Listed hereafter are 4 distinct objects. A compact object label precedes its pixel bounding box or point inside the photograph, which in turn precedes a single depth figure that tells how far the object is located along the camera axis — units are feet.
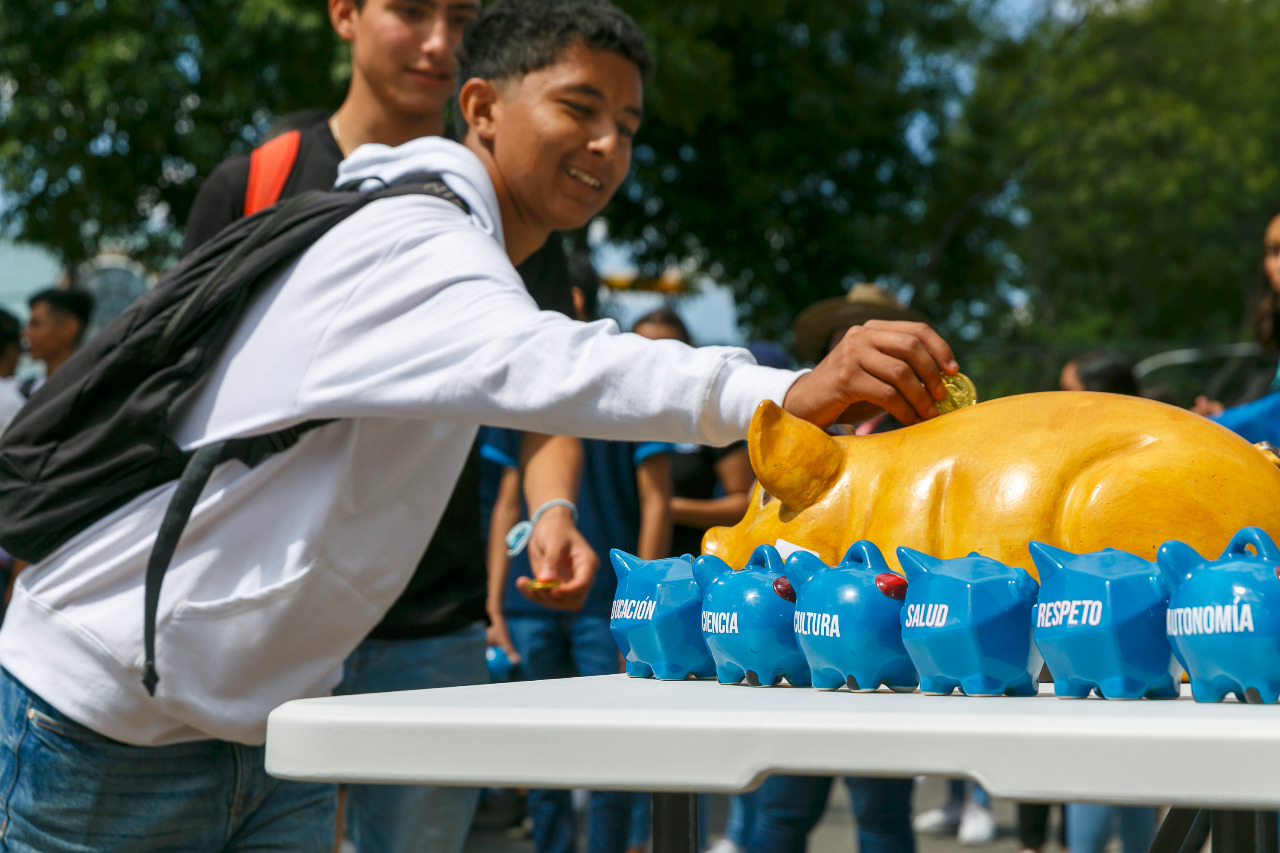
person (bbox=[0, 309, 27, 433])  18.54
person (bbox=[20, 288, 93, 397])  18.86
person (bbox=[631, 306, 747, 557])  13.33
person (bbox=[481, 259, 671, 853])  11.87
